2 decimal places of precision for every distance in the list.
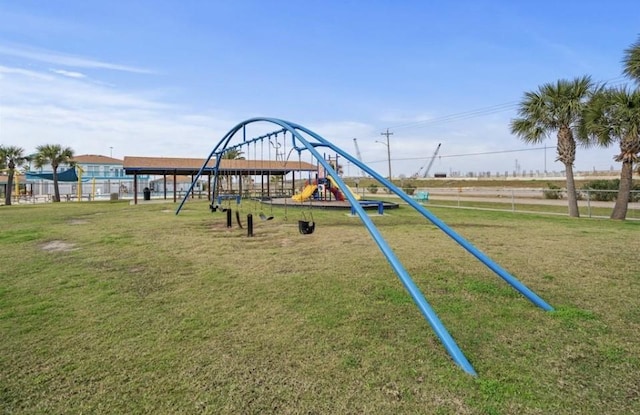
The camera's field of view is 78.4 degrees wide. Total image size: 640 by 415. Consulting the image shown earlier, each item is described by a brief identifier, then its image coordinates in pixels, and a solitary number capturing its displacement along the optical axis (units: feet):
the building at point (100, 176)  156.56
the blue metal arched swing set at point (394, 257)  10.61
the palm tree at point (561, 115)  52.19
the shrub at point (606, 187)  88.15
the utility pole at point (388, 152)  174.19
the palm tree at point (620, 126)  45.32
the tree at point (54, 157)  107.45
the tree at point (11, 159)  98.78
